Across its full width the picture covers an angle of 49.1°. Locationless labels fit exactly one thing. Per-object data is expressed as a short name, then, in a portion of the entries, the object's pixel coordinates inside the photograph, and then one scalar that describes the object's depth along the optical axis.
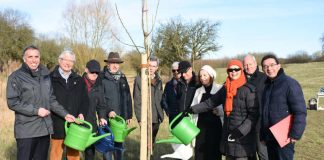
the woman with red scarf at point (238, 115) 3.40
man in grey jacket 3.28
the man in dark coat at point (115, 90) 4.53
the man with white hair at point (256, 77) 4.06
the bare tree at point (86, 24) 18.58
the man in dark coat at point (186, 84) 4.21
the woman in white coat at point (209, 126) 3.90
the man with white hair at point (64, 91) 3.78
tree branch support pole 2.69
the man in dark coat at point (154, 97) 4.94
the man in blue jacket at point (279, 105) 3.27
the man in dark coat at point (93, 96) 4.23
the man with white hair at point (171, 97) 4.95
